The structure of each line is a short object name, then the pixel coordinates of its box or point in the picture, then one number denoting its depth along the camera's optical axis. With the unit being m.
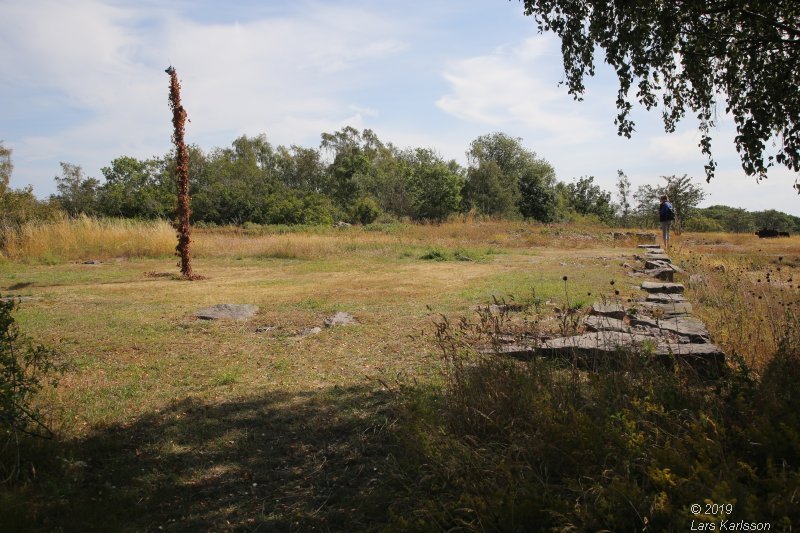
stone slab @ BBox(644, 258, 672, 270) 11.28
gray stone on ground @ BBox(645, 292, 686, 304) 6.99
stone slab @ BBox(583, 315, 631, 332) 5.21
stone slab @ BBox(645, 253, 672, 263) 12.60
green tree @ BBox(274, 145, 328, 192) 64.31
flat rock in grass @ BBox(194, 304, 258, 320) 7.77
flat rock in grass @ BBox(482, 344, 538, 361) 4.56
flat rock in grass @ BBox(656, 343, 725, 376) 4.06
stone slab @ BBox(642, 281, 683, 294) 8.09
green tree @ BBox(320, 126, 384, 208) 54.50
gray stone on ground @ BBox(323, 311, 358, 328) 7.22
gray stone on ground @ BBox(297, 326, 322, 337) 6.80
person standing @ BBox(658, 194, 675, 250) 16.22
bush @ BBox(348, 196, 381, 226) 39.44
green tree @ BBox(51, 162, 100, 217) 46.88
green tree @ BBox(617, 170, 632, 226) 37.88
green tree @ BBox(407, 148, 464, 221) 40.47
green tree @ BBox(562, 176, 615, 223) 42.88
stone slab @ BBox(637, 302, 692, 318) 5.88
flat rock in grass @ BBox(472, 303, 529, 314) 7.21
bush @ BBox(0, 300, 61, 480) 3.16
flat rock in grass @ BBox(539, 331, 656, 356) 4.33
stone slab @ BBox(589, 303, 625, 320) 5.87
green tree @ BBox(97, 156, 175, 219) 39.62
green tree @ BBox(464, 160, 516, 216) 46.38
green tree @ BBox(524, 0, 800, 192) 4.25
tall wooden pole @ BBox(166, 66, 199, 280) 12.55
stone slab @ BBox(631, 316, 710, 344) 4.73
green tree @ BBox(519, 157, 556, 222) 37.34
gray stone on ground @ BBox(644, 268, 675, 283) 9.96
